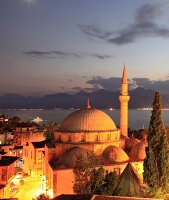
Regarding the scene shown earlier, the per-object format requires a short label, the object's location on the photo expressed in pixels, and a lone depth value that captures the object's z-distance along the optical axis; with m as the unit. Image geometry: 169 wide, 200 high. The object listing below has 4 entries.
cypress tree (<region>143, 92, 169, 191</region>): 25.45
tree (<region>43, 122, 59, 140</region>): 55.09
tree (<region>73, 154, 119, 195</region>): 24.58
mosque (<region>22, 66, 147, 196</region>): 29.22
